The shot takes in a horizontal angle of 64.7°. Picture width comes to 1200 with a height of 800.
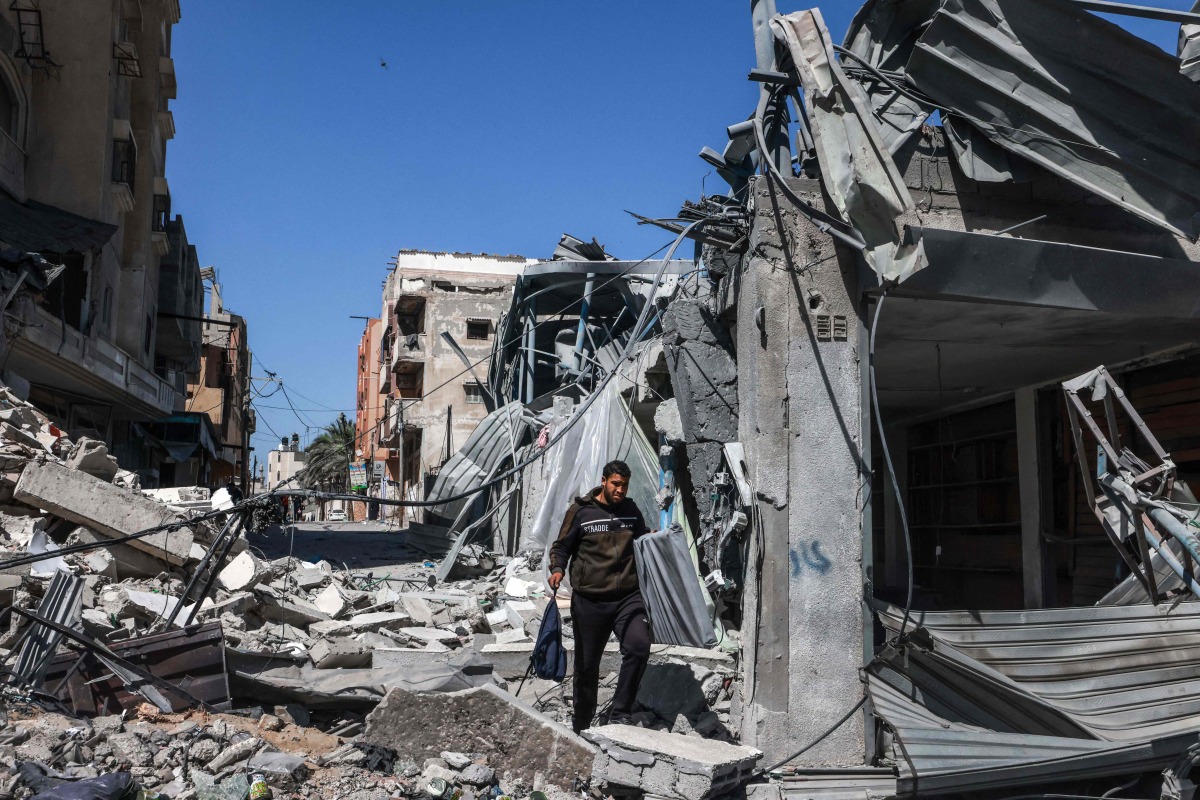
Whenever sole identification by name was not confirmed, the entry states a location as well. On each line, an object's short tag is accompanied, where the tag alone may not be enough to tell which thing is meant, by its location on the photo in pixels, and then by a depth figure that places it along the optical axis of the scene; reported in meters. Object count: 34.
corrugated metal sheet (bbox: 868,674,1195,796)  4.66
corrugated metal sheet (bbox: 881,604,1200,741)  5.01
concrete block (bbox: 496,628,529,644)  7.80
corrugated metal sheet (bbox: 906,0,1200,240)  5.76
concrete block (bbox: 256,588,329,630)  8.07
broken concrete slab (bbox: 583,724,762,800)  4.43
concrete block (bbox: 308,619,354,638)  7.86
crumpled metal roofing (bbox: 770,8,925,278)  5.18
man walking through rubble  5.27
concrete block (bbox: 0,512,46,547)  7.73
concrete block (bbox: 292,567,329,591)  9.84
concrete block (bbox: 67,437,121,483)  9.27
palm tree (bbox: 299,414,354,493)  57.06
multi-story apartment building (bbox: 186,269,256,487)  40.66
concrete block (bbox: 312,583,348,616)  8.74
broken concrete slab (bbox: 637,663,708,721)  6.00
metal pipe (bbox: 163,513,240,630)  5.09
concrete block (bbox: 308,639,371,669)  6.54
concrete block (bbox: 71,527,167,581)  8.31
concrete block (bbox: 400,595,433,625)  8.88
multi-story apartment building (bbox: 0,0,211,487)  13.45
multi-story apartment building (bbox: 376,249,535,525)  37.84
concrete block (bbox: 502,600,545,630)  8.66
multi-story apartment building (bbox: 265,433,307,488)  84.36
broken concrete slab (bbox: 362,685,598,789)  4.88
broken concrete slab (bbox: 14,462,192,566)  8.39
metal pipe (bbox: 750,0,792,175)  6.07
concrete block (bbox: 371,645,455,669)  6.82
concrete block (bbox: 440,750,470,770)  4.81
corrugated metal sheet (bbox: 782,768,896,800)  4.99
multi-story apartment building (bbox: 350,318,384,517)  47.91
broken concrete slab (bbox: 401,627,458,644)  7.94
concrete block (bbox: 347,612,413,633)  8.01
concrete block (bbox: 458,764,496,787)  4.68
